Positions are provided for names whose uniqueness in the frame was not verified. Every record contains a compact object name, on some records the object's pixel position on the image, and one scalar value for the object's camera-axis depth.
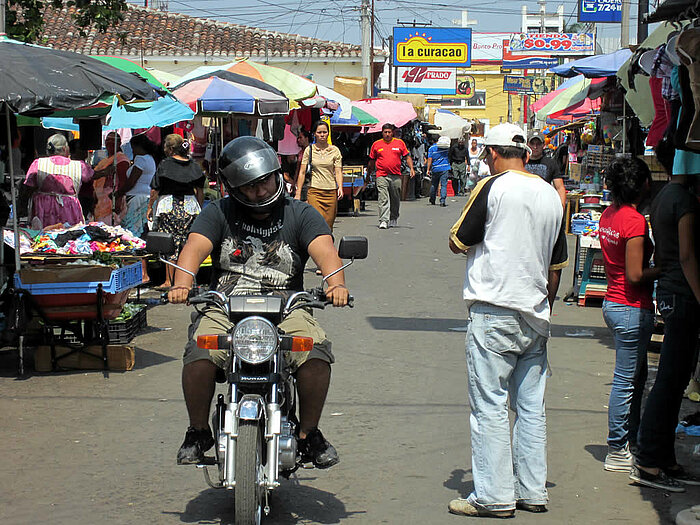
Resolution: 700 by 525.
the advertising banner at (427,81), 55.56
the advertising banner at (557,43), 62.91
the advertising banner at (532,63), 51.34
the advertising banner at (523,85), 61.38
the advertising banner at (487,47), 86.69
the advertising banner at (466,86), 70.15
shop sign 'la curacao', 52.28
